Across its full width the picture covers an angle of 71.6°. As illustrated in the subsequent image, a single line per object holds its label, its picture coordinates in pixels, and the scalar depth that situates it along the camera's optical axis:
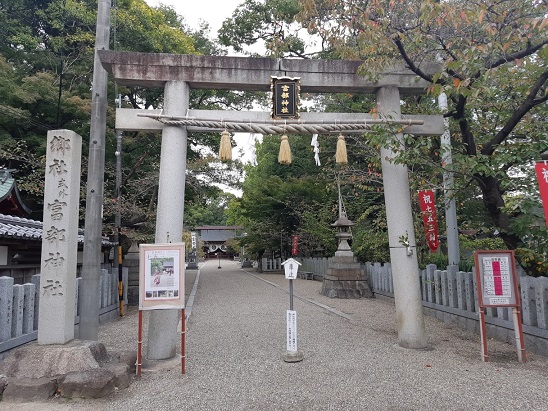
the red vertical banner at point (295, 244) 22.73
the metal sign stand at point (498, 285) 5.58
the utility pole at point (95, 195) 5.80
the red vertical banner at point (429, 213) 9.11
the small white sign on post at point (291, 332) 5.59
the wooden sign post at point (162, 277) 5.25
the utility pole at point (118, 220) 11.06
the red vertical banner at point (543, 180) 5.01
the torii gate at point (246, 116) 5.95
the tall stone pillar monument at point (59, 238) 4.77
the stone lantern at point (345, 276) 13.23
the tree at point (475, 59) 5.33
